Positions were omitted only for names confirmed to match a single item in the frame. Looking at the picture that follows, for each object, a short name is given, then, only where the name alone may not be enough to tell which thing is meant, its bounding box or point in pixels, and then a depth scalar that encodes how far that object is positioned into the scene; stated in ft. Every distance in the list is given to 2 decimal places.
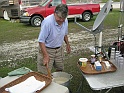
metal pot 9.48
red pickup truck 31.60
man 9.04
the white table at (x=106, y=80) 7.39
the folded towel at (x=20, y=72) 8.33
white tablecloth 6.93
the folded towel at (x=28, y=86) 6.72
